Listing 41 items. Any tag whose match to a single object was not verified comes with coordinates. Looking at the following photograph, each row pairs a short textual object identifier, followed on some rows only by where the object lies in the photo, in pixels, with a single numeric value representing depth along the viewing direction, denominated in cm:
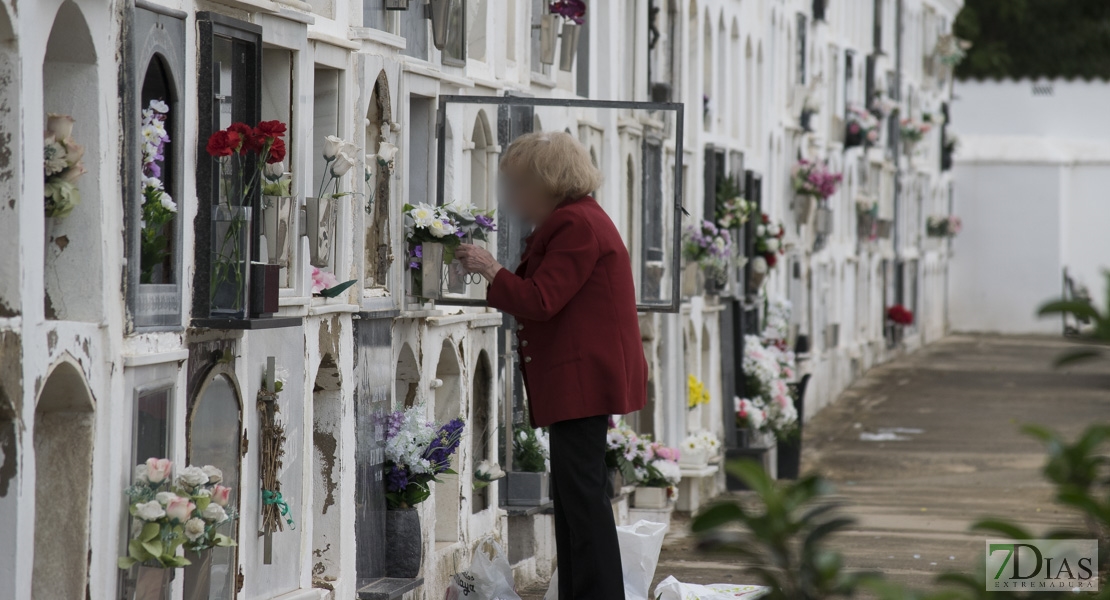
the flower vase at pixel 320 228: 1289
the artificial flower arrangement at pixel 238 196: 1105
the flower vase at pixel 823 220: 4500
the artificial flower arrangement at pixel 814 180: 4100
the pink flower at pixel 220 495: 1044
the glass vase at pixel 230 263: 1117
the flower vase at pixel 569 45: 2098
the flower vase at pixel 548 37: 2048
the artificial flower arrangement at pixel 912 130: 6538
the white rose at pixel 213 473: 1053
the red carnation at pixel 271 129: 1100
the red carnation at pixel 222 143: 1067
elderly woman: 1207
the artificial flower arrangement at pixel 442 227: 1441
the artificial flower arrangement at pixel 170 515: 998
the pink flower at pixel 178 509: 1006
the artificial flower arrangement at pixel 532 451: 1971
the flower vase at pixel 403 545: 1502
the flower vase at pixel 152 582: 1015
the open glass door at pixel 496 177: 1540
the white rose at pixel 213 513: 1024
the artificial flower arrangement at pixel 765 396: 3091
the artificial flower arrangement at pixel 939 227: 7241
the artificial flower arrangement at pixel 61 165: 920
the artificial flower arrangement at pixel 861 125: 5091
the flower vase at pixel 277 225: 1183
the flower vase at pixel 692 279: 2754
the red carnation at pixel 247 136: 1091
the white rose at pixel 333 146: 1296
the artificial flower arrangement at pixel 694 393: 2823
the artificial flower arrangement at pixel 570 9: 2033
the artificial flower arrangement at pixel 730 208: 3040
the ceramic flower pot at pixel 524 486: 1941
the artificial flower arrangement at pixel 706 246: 2750
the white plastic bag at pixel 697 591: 1551
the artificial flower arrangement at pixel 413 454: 1516
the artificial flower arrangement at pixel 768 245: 3430
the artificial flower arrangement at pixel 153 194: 1035
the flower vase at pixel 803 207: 4273
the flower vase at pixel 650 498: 2402
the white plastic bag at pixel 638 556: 1506
